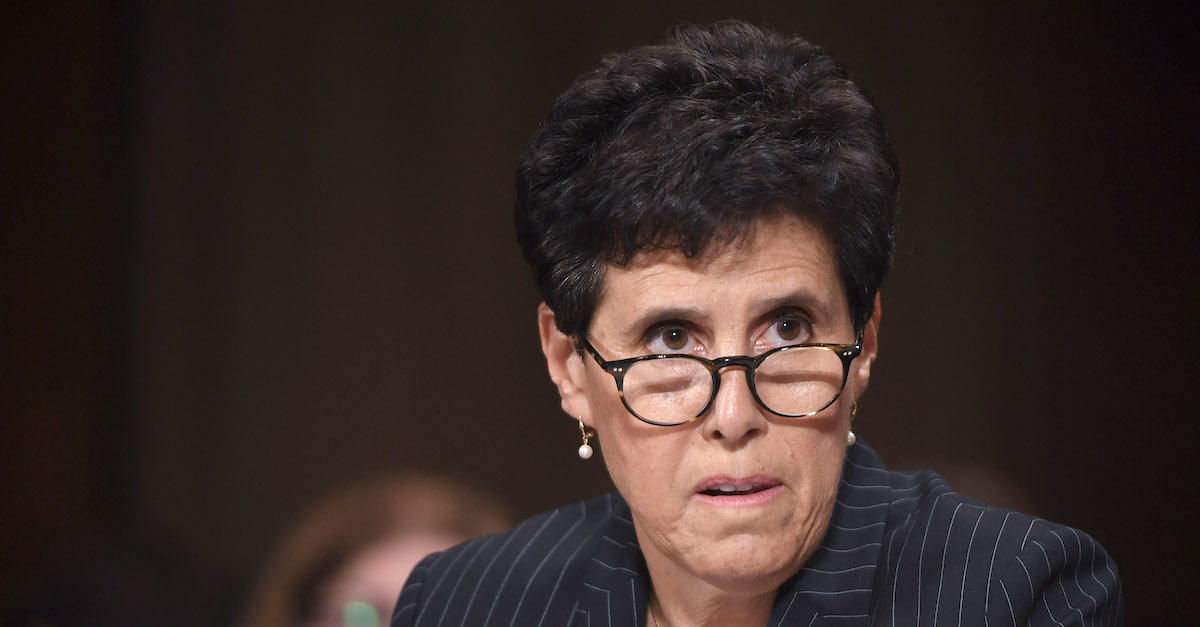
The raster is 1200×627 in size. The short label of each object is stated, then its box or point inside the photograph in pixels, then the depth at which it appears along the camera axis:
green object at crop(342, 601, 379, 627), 5.80
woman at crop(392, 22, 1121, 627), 2.75
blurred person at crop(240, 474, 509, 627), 5.95
